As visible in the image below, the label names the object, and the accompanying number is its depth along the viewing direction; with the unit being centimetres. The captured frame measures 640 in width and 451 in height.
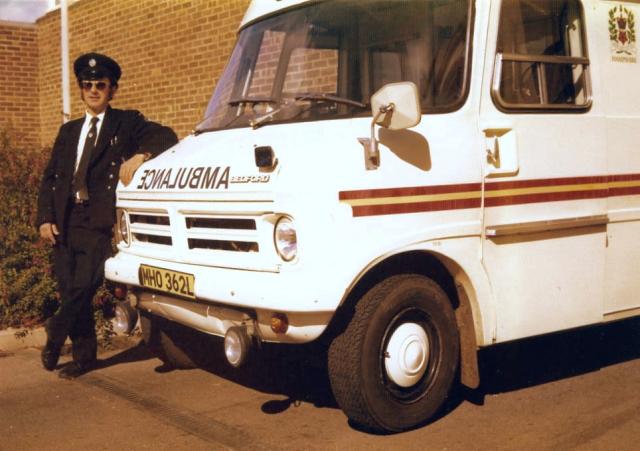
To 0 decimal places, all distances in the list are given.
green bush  745
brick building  1128
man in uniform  605
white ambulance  459
